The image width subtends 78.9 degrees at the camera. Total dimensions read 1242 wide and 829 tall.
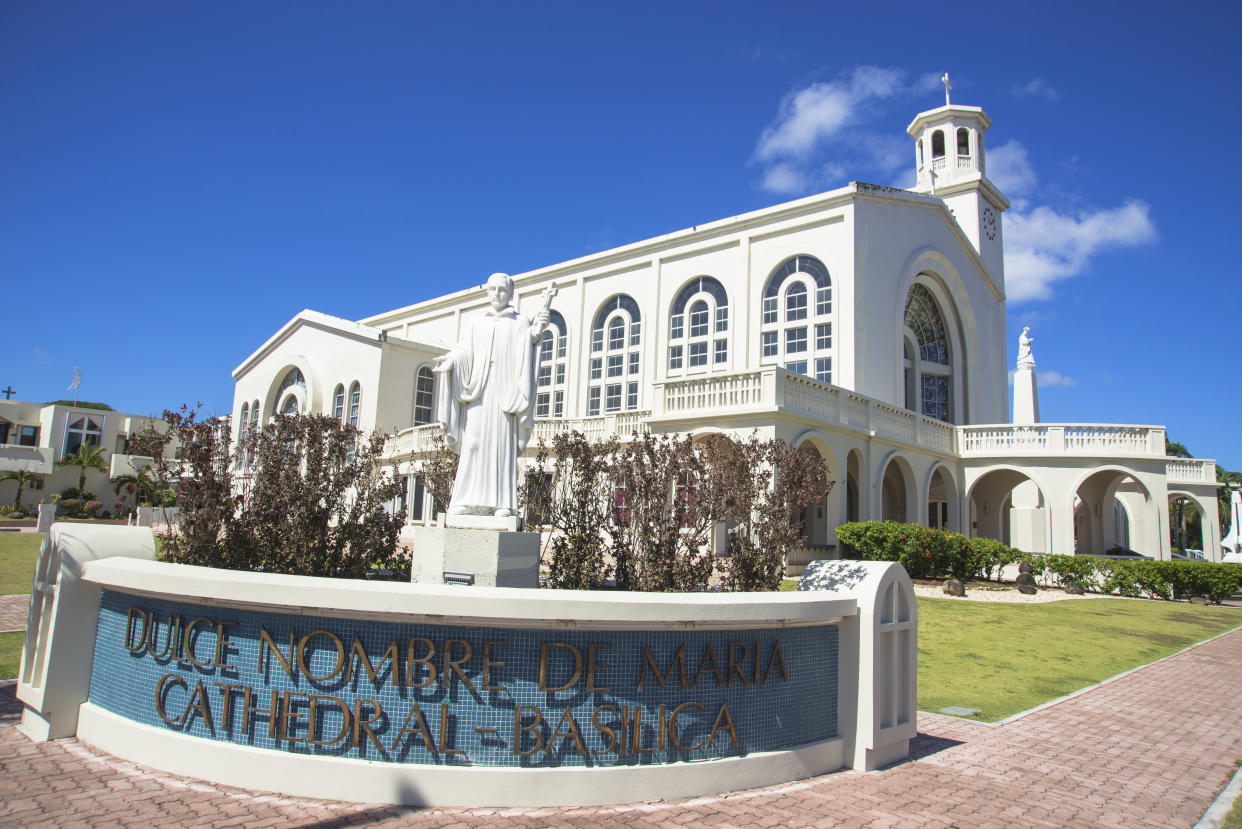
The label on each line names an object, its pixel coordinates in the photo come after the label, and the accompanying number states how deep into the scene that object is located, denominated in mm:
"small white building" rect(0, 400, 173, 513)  45375
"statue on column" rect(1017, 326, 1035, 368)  30609
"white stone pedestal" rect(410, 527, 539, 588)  6766
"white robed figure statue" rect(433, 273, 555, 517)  7305
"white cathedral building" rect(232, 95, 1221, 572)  20984
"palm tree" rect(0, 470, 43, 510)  42906
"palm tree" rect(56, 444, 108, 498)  47344
